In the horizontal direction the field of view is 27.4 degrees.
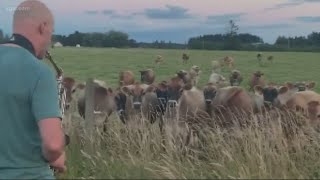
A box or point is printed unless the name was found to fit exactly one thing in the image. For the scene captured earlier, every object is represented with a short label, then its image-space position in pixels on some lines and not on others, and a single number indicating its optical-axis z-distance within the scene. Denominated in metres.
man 4.07
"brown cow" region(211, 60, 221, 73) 34.12
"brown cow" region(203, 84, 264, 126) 9.84
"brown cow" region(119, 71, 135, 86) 14.80
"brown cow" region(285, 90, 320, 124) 9.85
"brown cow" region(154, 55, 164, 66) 40.08
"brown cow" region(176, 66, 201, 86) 13.14
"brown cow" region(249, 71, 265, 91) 17.10
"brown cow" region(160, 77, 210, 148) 9.29
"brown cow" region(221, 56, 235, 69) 37.97
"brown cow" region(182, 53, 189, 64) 43.87
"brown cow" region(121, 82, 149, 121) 11.21
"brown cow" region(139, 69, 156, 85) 16.03
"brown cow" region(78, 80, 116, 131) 11.10
